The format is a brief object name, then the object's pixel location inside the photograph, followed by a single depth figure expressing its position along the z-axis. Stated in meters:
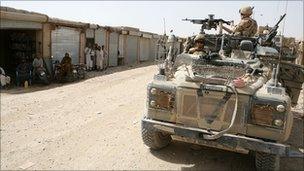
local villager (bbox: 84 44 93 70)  12.21
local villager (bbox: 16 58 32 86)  8.50
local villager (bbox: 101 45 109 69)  13.35
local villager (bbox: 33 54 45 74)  8.86
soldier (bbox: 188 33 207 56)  4.46
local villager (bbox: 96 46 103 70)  12.68
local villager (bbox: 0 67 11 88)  7.93
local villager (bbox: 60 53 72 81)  9.41
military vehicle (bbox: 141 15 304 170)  3.02
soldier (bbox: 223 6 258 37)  5.01
